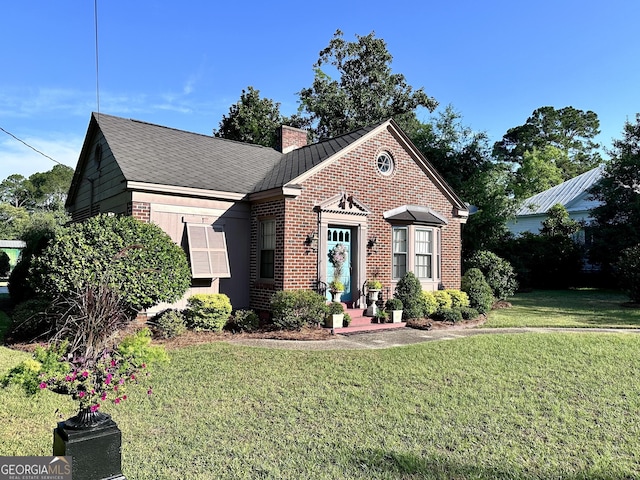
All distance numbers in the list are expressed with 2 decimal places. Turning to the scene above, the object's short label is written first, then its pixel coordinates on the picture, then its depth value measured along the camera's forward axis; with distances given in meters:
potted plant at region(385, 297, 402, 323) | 11.41
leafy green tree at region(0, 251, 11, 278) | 26.98
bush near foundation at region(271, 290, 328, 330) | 9.88
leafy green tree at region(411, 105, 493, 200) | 21.33
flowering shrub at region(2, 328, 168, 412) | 3.16
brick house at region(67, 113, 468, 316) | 10.79
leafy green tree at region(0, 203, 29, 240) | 43.78
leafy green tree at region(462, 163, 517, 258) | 20.34
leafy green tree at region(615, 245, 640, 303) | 16.41
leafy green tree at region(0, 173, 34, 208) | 65.94
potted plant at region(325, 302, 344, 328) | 10.39
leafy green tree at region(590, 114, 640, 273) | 23.17
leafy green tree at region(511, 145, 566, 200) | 39.62
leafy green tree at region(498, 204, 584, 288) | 25.16
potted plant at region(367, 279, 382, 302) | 11.62
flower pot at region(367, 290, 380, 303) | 11.66
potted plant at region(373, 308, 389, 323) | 11.30
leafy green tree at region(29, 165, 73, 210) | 66.12
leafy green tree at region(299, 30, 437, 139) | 31.41
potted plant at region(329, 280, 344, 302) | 10.98
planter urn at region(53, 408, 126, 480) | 3.09
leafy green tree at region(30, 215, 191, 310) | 8.11
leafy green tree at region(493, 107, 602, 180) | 53.53
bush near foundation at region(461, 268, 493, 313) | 13.48
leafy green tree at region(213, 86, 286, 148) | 31.59
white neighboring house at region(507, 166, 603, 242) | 29.95
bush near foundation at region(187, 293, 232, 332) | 9.82
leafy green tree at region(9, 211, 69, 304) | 13.16
